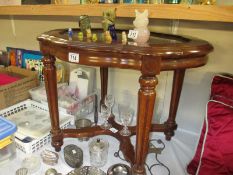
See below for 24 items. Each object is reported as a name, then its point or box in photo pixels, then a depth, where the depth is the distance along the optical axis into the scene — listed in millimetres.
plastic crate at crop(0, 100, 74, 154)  1017
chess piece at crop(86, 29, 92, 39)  837
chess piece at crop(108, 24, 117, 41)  831
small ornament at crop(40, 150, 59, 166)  952
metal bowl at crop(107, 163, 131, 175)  889
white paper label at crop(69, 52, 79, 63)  702
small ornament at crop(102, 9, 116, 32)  840
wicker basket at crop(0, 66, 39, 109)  1256
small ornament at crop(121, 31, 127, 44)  771
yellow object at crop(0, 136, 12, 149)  897
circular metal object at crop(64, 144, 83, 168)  928
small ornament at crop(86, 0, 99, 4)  1113
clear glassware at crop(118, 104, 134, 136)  1062
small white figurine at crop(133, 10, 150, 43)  783
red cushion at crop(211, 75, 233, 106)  812
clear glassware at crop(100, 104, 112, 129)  1110
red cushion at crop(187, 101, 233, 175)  749
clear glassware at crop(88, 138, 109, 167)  955
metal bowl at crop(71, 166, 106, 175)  887
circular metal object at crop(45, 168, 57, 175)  889
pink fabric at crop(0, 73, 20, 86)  1363
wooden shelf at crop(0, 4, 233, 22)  818
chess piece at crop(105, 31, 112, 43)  777
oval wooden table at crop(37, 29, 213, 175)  630
